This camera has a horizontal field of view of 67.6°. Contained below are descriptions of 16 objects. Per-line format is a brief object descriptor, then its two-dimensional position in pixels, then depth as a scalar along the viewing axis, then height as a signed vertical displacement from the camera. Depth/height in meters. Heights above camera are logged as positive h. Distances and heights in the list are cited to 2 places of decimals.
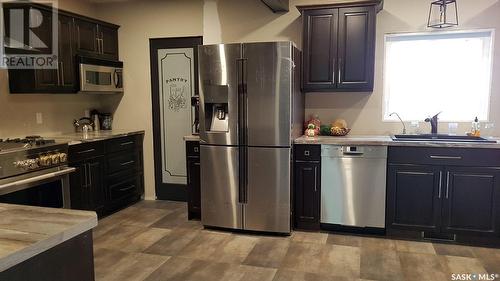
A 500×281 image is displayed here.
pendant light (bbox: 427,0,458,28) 3.77 +0.97
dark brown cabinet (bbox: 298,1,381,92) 3.82 +0.65
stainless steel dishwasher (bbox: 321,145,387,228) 3.67 -0.76
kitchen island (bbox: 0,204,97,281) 1.19 -0.45
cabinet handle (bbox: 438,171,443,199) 3.51 -0.69
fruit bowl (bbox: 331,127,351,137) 4.09 -0.26
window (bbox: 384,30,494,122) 3.95 +0.36
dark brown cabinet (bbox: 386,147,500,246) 3.42 -0.81
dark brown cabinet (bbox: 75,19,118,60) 4.30 +0.86
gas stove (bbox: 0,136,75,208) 3.06 -0.55
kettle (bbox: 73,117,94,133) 4.70 -0.19
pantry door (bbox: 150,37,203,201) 4.89 +0.05
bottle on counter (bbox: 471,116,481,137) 3.80 -0.21
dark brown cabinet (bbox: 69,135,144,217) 3.93 -0.75
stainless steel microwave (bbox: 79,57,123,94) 4.25 +0.41
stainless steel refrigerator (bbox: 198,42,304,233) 3.60 -0.22
